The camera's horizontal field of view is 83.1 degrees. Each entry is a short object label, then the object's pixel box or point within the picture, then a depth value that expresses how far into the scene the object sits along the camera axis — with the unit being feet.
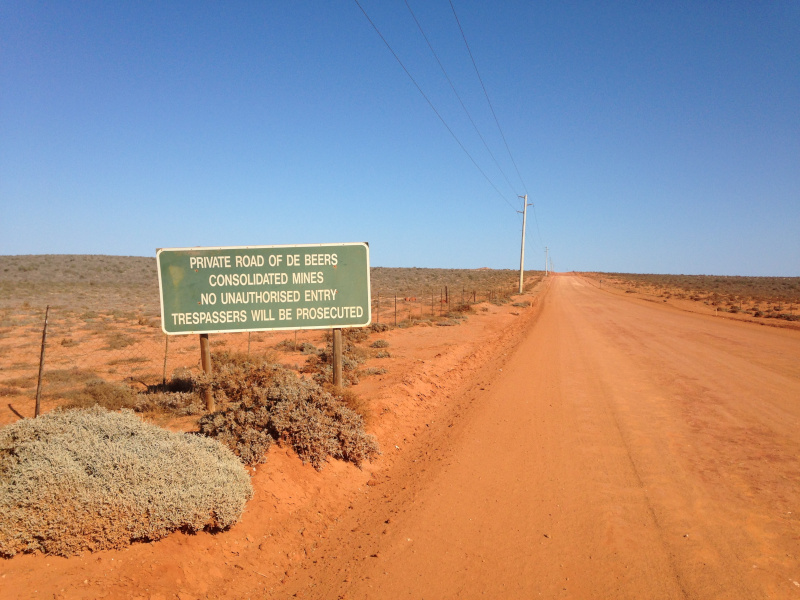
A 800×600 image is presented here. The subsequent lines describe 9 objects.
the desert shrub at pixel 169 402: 26.76
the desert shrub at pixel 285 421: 17.53
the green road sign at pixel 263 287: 23.18
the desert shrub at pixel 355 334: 52.65
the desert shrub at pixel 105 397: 28.12
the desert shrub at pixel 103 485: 11.49
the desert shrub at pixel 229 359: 31.29
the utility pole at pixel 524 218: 154.49
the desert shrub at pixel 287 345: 51.05
